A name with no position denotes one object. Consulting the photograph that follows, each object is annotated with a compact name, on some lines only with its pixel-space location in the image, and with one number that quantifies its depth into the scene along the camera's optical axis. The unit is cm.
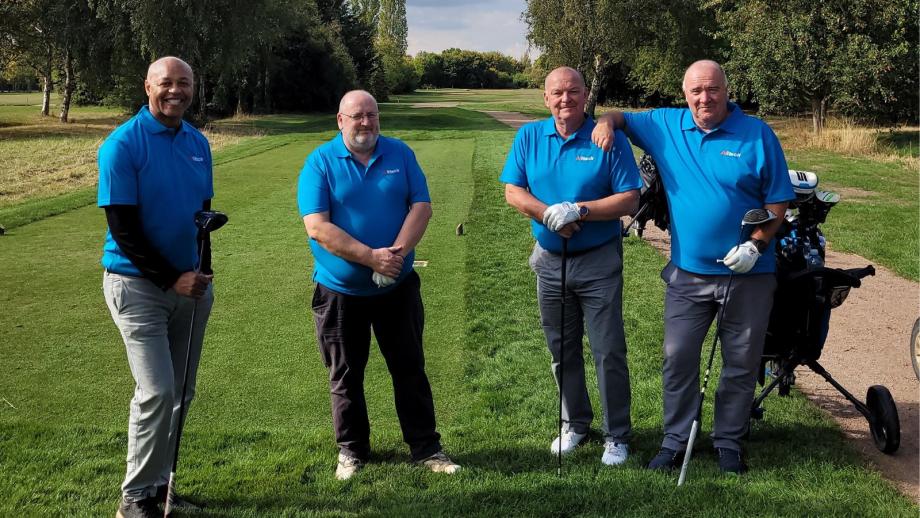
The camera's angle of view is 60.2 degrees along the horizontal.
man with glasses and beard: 369
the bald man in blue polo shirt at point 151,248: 324
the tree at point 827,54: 2019
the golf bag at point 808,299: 395
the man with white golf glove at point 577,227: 380
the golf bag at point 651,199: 410
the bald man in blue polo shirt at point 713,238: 369
